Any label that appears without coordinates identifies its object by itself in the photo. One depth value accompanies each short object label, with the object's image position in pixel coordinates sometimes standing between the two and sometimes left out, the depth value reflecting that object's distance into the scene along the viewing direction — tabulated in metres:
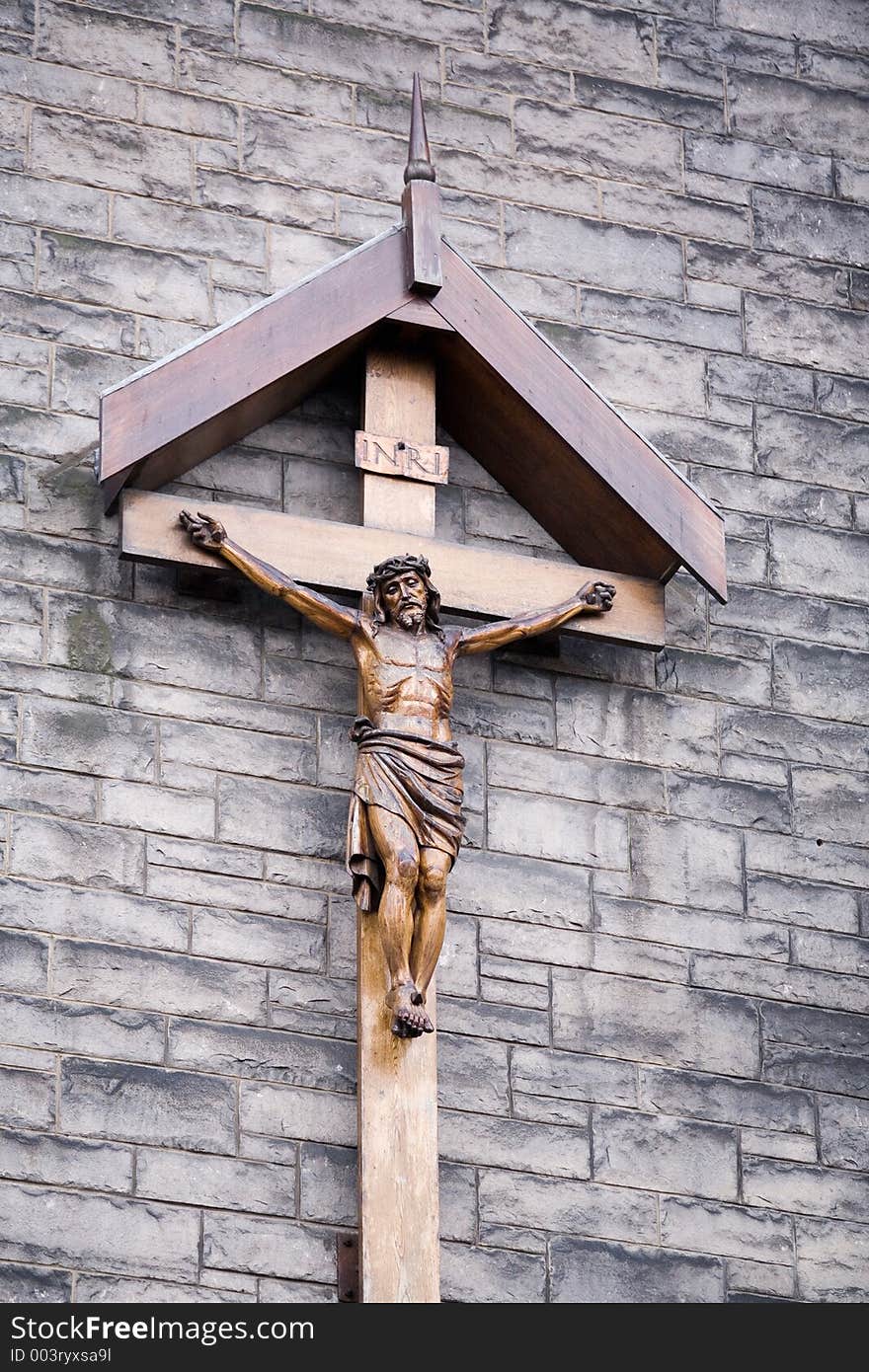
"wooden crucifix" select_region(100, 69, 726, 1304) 16.06
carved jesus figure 16.03
